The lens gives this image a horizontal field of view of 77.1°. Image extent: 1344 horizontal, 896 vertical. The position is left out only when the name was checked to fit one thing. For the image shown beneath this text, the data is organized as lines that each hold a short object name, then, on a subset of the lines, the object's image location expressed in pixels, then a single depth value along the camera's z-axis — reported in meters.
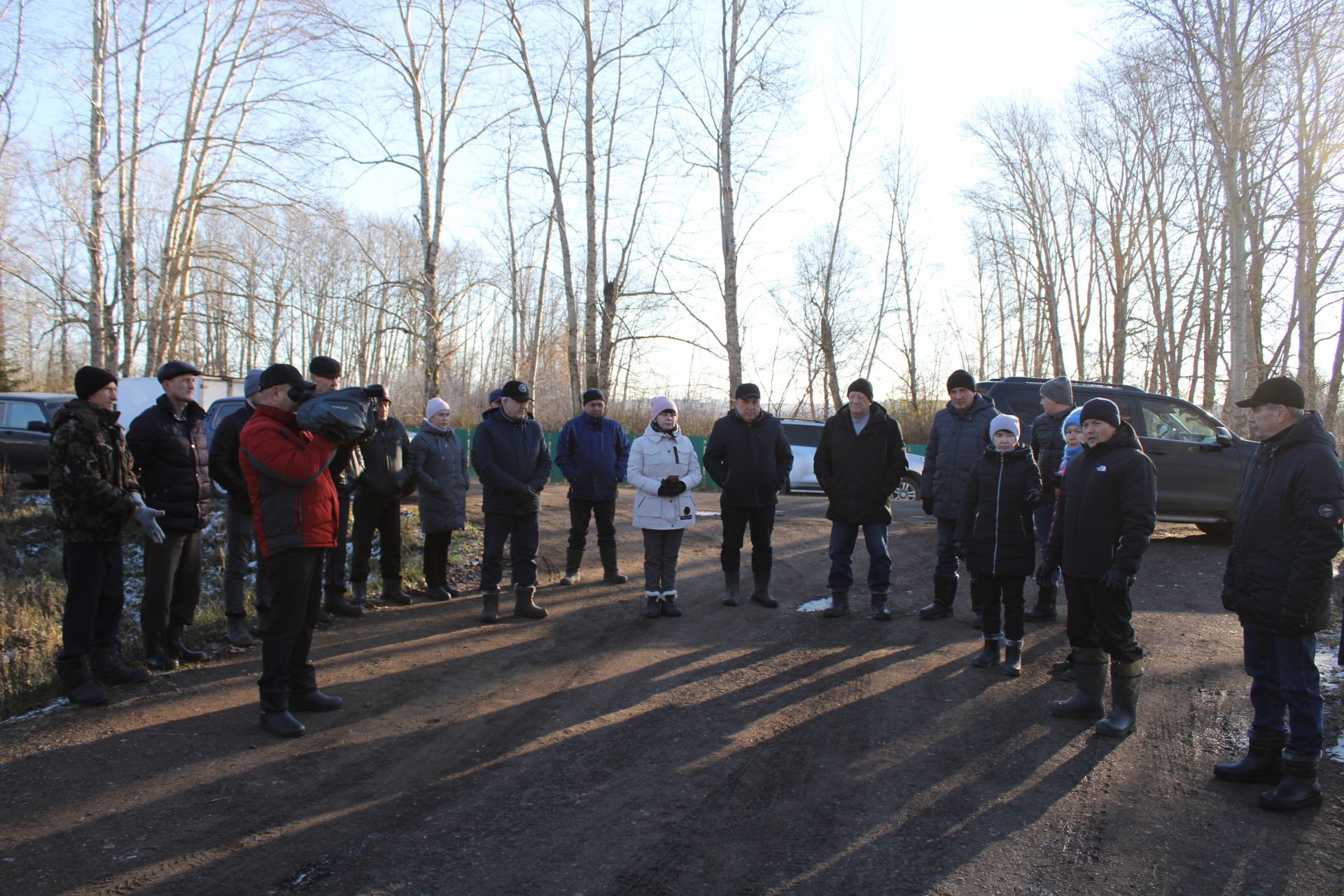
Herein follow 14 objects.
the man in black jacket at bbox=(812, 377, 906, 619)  7.48
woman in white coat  7.51
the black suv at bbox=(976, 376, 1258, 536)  11.41
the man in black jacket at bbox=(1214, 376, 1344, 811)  3.94
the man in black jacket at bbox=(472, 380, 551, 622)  7.29
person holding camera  4.67
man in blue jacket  8.73
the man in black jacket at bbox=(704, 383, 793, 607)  7.82
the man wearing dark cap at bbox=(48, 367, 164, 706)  5.15
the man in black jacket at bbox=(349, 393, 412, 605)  7.75
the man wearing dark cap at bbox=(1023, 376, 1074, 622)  7.34
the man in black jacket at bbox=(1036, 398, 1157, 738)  4.77
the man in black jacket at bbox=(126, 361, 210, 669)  5.81
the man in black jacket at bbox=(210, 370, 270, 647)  6.31
